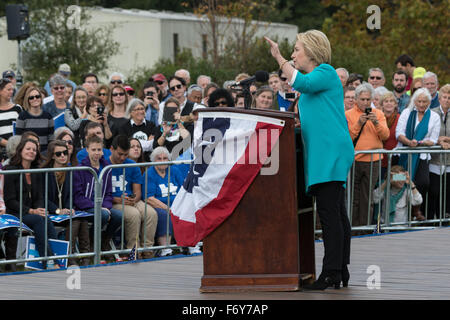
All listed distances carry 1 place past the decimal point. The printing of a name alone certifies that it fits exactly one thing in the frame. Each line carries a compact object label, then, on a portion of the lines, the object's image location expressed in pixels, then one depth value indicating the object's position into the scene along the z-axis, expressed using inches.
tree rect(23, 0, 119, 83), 1299.2
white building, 1593.3
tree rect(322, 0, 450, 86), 1268.5
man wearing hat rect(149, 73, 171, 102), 651.5
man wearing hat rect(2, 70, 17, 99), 641.0
